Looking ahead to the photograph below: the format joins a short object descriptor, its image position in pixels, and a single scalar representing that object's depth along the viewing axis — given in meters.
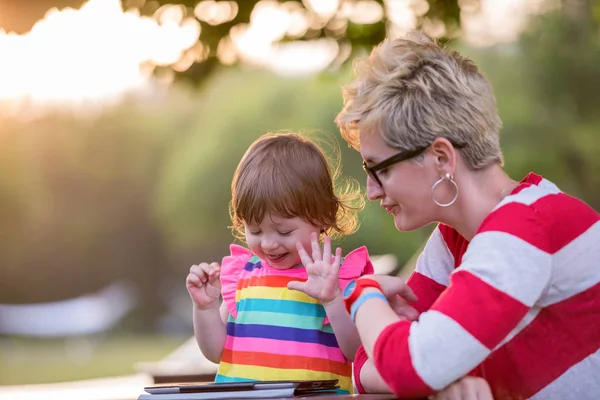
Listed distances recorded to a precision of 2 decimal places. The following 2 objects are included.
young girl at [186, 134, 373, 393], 2.60
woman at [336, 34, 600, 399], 2.30
